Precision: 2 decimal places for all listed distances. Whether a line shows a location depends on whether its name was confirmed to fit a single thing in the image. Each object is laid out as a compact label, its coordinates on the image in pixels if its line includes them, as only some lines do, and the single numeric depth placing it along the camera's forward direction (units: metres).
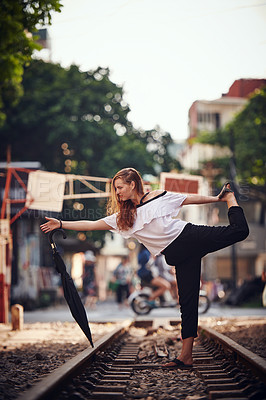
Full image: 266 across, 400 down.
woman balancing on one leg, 5.40
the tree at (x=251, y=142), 28.81
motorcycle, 14.94
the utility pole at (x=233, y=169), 28.64
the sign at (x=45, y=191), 12.75
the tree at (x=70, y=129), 26.80
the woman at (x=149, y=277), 14.31
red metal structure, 12.42
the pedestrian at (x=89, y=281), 22.08
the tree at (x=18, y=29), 11.72
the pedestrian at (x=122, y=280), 22.05
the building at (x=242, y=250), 47.59
